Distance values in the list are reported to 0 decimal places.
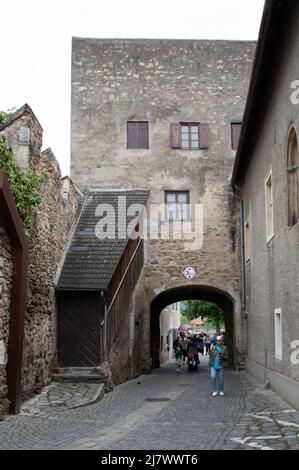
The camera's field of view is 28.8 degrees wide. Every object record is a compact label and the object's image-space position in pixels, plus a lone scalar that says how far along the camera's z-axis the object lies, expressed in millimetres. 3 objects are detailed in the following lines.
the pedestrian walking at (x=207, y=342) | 35544
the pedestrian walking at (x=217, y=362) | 12273
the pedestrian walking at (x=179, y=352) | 21078
